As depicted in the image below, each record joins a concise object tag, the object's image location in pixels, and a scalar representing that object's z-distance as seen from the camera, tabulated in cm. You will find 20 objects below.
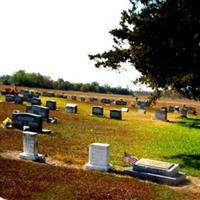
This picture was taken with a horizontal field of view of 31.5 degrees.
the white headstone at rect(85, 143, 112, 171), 1459
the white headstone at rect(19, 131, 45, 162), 1542
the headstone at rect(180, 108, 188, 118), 4744
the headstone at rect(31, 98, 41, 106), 4114
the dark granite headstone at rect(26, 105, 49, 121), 2918
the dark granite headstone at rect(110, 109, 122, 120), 3823
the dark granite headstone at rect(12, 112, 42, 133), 2282
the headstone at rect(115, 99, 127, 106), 6575
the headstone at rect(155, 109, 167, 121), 4010
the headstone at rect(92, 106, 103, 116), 4038
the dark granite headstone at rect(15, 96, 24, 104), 4203
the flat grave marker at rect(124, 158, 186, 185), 1356
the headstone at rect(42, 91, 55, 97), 6911
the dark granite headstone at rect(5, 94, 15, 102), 4362
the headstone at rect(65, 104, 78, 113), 4025
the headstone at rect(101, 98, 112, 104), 6641
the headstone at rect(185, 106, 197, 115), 5602
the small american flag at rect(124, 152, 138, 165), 1511
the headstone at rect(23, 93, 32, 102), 4662
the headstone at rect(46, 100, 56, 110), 4010
